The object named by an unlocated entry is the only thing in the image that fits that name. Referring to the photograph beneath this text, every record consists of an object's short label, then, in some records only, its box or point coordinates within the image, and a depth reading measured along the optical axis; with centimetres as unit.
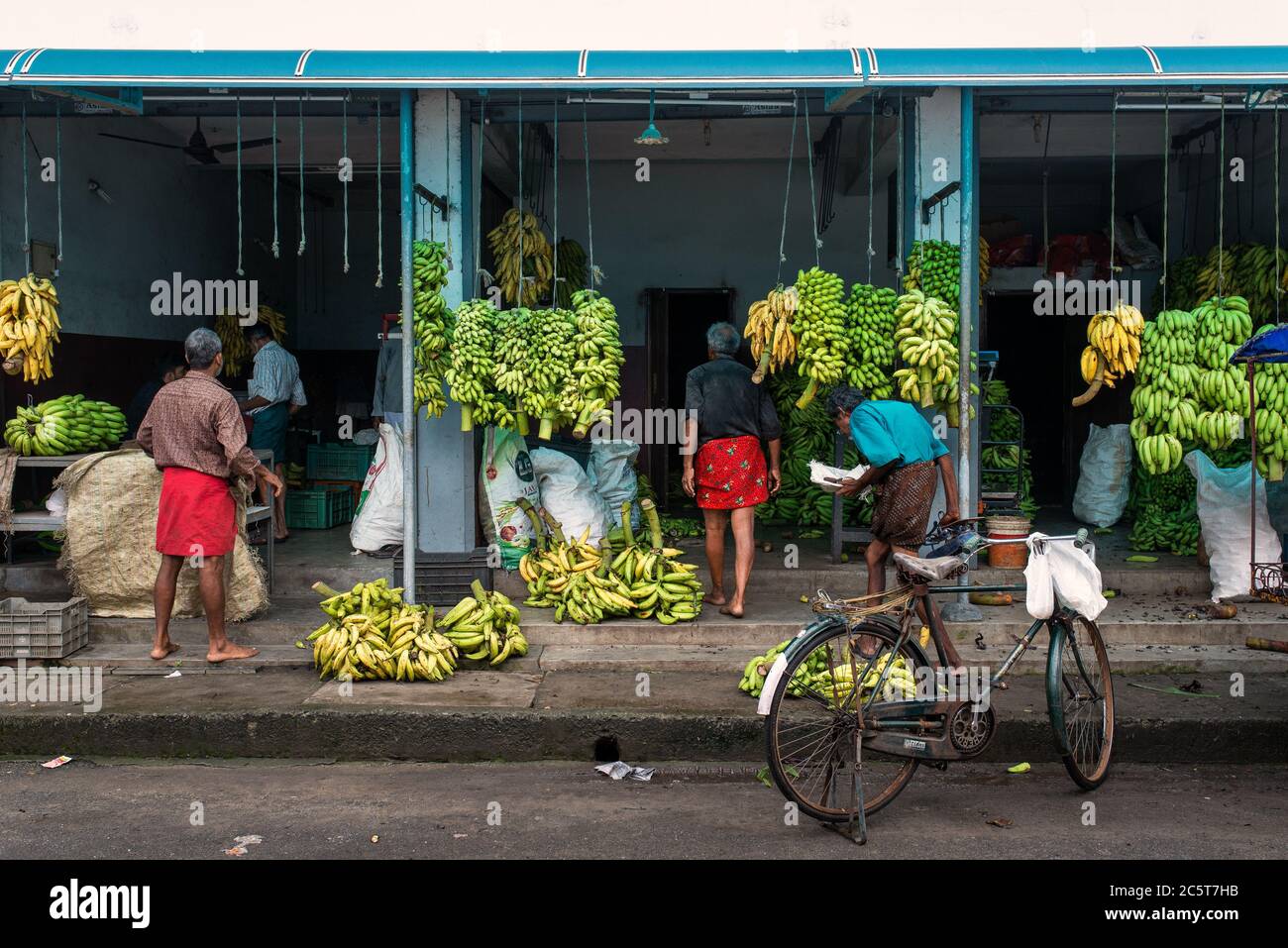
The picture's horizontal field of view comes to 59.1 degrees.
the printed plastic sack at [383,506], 871
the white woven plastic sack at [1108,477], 1020
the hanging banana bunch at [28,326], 755
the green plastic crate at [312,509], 1023
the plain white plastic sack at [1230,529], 763
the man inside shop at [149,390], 860
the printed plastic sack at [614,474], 901
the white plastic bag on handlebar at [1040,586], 481
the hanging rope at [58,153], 761
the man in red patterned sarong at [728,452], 750
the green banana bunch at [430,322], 733
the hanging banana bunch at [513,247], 943
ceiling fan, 1003
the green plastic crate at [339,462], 1057
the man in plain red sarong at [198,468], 662
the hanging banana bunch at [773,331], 733
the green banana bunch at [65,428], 763
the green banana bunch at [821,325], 726
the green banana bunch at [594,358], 731
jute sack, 740
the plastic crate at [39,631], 674
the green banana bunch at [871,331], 734
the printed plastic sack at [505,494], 818
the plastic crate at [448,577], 789
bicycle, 455
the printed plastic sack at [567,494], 845
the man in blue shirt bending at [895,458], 636
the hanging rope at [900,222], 809
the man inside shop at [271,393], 941
